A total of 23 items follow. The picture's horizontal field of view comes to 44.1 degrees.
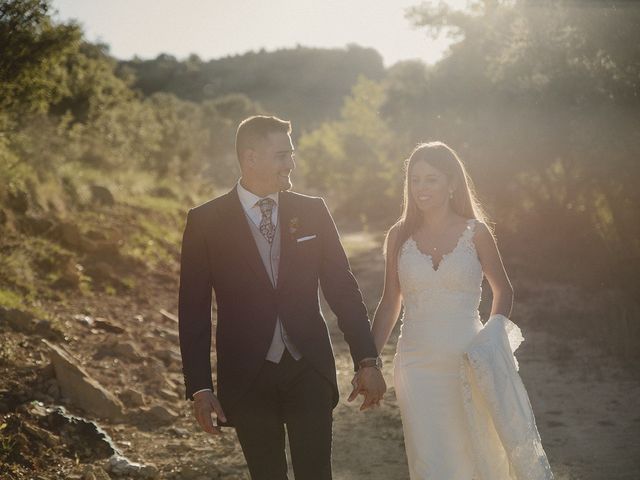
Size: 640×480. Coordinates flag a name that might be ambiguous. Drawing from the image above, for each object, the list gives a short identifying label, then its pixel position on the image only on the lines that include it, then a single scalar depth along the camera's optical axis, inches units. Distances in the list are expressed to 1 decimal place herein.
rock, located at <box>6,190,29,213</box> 595.4
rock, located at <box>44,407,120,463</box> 278.7
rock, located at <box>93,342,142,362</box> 416.2
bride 180.3
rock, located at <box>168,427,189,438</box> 328.8
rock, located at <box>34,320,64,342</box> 401.1
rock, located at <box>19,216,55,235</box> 578.9
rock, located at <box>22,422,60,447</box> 272.4
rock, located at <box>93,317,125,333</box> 468.1
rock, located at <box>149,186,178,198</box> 1114.7
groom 154.6
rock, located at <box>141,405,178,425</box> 342.0
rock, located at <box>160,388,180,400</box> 376.5
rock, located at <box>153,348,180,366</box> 443.5
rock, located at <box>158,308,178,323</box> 555.2
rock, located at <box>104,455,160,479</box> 264.1
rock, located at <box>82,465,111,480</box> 247.1
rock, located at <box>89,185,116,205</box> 805.9
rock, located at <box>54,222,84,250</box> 606.5
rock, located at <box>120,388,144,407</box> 354.6
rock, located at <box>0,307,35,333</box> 388.8
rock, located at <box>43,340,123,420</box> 329.1
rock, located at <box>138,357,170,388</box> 391.5
